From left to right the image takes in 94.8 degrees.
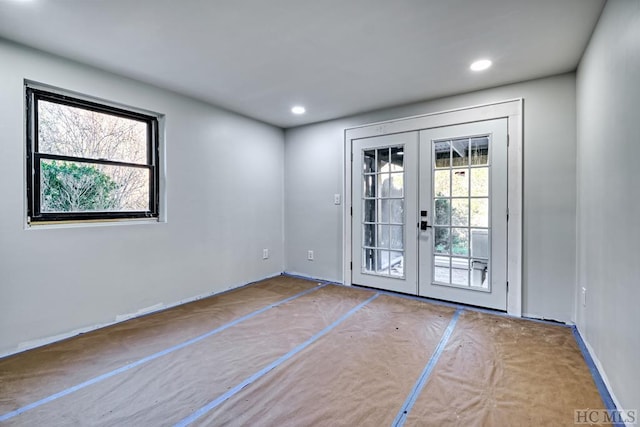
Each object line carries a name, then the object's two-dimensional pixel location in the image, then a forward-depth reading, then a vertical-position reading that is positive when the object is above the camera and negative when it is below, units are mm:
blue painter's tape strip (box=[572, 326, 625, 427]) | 1691 -1117
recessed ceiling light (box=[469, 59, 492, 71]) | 2604 +1318
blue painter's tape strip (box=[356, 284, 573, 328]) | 2865 -1082
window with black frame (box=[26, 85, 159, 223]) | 2457 +468
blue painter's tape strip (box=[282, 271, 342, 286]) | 4309 -1054
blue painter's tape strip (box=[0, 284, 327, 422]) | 1677 -1125
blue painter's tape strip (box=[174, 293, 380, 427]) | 1631 -1136
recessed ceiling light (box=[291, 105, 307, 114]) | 3797 +1330
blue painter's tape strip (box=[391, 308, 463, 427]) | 1626 -1138
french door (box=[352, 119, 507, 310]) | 3162 -33
